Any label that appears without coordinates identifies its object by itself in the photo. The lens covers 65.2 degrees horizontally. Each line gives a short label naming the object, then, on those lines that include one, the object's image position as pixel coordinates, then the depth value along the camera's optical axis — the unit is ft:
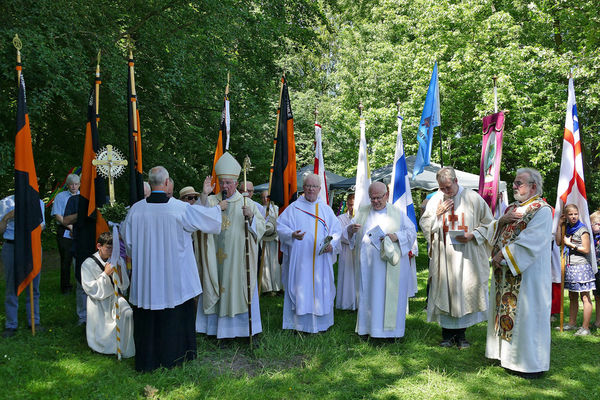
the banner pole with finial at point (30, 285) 19.16
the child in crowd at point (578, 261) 20.29
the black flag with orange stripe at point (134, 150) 18.67
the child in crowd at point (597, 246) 21.16
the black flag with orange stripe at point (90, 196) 20.18
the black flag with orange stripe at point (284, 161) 23.24
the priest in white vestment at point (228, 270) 18.78
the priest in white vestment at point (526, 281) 15.30
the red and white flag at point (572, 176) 21.13
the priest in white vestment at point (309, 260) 20.11
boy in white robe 17.71
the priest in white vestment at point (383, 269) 19.07
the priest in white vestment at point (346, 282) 26.66
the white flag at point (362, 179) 28.48
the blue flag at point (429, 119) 29.48
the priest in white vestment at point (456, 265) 18.33
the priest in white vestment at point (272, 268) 30.19
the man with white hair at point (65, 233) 25.25
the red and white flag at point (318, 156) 28.76
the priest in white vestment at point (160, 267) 15.87
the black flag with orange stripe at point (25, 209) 19.02
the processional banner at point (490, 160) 22.40
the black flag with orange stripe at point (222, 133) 22.91
